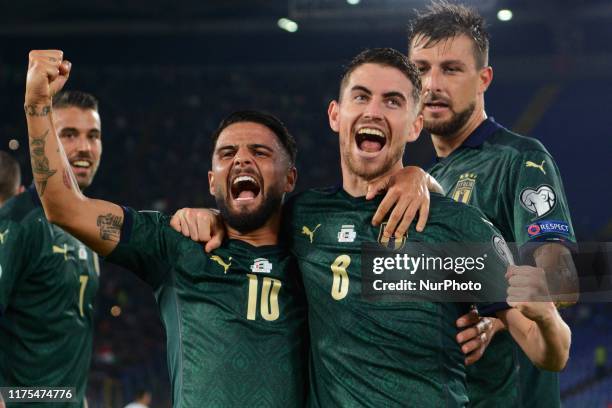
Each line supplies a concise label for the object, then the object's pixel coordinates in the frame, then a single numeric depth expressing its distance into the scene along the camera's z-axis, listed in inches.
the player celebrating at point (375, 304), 210.4
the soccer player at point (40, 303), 337.7
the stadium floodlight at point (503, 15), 1273.6
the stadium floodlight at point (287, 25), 1381.6
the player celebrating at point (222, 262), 226.7
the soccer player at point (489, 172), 268.1
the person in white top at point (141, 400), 841.5
